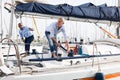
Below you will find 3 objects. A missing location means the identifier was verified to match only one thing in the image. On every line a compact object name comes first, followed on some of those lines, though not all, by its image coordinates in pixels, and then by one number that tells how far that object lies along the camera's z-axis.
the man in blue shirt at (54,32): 6.31
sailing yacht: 4.68
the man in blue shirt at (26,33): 7.77
